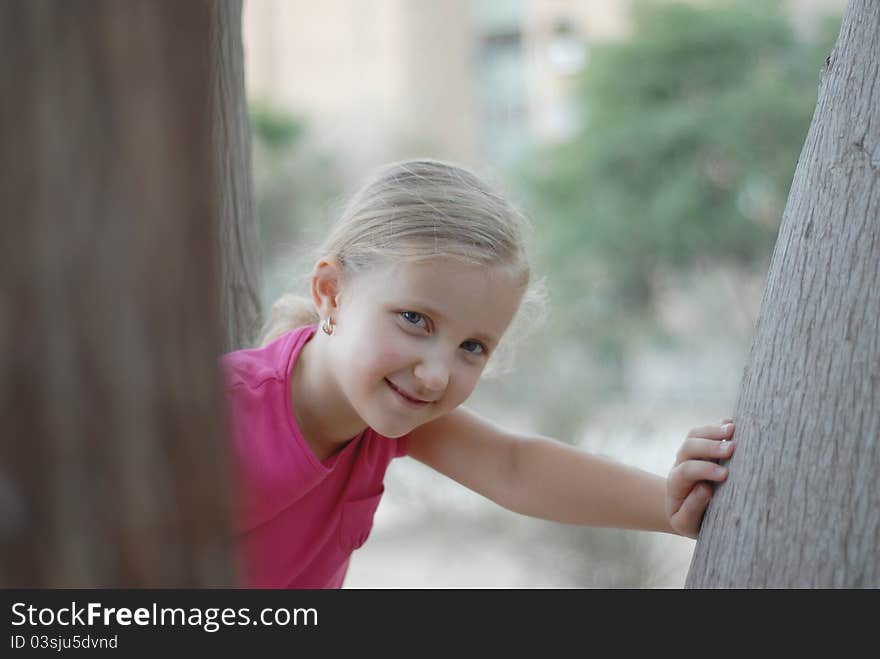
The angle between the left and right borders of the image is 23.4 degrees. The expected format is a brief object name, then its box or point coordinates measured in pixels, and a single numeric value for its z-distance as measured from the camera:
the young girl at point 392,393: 1.52
